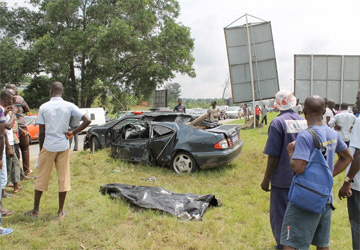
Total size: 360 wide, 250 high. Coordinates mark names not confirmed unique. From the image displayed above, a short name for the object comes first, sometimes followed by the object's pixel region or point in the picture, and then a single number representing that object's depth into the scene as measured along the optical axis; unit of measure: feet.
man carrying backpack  7.02
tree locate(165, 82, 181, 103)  341.21
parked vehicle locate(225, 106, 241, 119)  121.70
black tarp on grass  13.45
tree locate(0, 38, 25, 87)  67.51
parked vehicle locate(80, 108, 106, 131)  60.13
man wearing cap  9.27
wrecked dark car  20.45
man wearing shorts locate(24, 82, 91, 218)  12.23
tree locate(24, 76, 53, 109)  78.95
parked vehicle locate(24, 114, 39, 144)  40.04
